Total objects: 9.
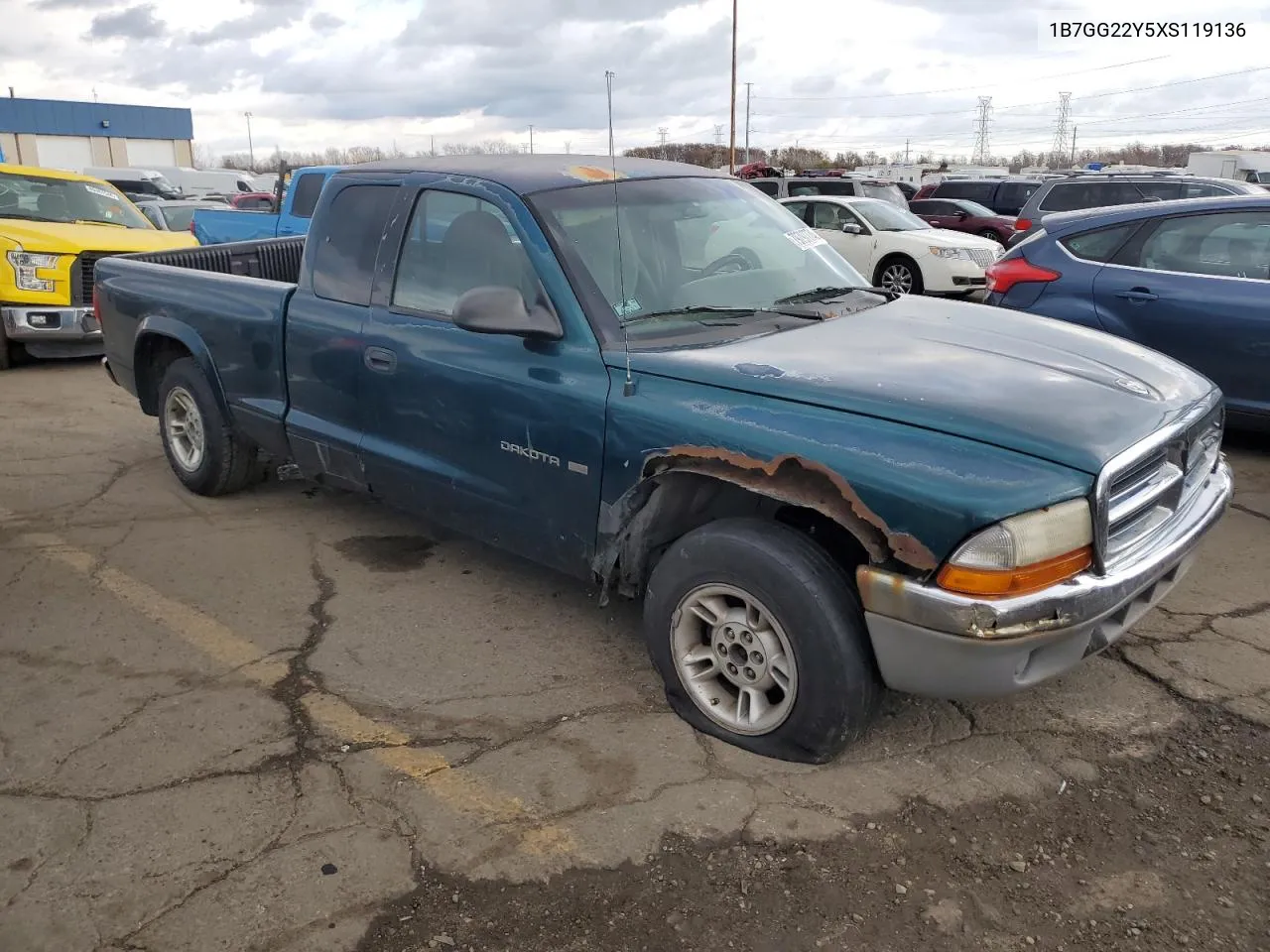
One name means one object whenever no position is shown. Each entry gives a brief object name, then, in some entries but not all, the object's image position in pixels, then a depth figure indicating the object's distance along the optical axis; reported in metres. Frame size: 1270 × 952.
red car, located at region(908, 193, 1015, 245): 19.11
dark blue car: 5.64
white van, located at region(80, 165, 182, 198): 25.95
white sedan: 13.42
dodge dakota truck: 2.62
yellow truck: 8.67
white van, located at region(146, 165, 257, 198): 38.88
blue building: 59.19
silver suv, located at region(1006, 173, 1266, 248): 15.04
